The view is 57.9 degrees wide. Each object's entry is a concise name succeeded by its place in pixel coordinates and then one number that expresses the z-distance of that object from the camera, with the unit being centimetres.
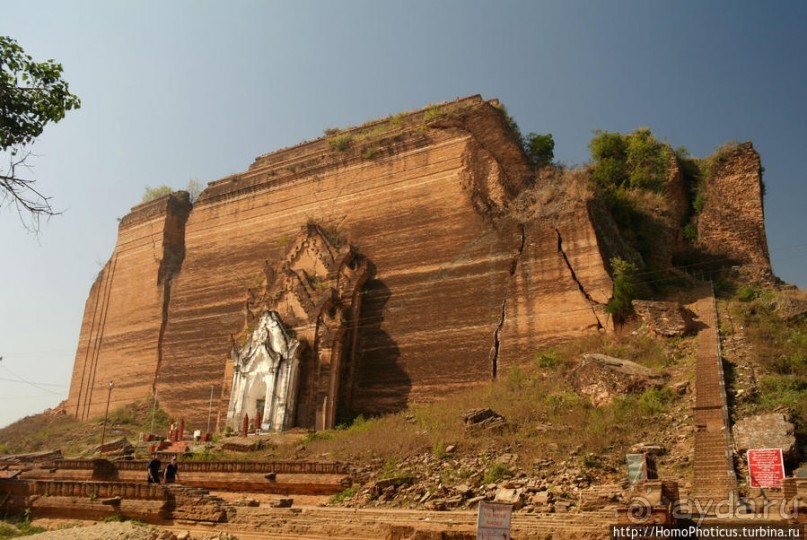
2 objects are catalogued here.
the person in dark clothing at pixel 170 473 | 1504
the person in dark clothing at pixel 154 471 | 1502
